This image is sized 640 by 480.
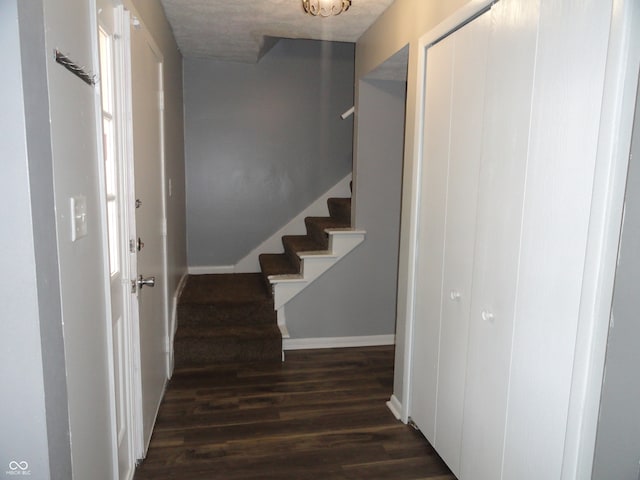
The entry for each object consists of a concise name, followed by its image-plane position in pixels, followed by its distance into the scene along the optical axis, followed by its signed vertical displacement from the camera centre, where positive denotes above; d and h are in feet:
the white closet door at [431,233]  6.69 -0.78
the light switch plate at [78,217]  3.76 -0.36
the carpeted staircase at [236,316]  10.65 -3.47
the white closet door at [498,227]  4.80 -0.48
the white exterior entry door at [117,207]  5.37 -0.37
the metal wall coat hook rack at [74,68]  3.48 +0.94
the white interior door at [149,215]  6.60 -0.62
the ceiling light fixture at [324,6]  7.64 +3.08
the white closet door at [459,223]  5.75 -0.52
